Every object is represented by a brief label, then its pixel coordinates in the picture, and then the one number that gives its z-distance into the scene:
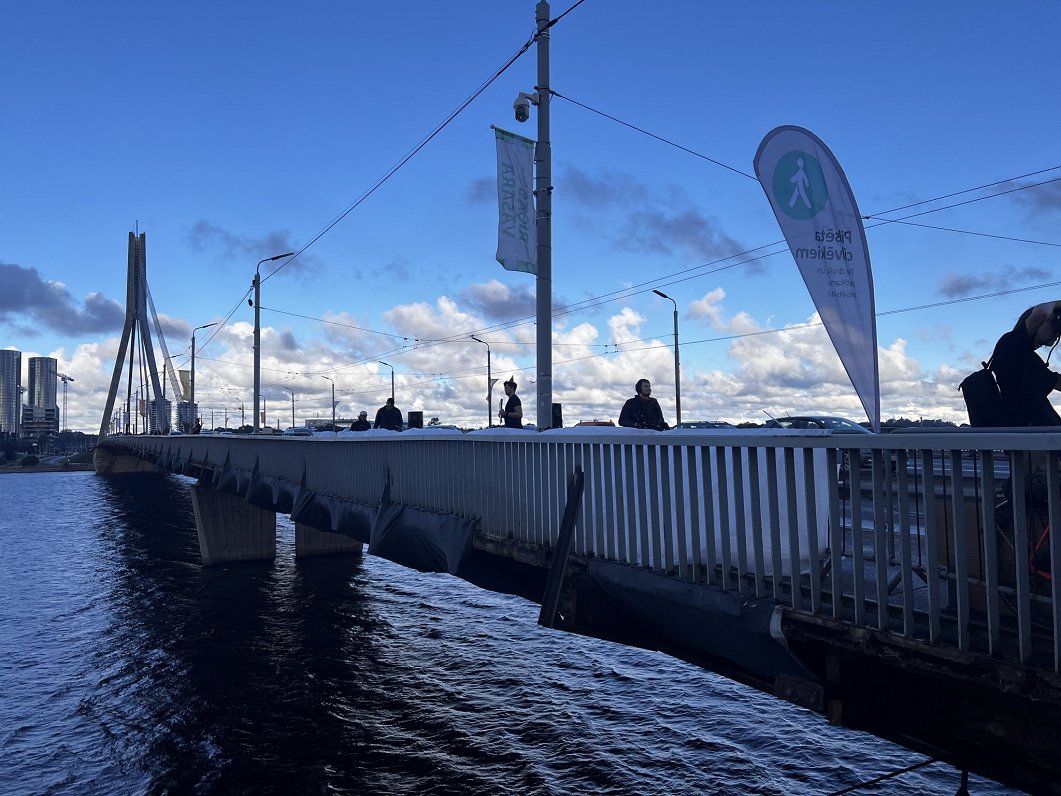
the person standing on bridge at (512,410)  13.74
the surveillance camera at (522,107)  12.55
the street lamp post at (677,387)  39.22
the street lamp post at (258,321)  34.56
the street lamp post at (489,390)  60.39
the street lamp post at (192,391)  61.04
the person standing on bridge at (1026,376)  5.43
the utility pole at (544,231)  11.33
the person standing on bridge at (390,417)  19.61
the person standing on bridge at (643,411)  10.89
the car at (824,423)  22.56
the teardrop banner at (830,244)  7.73
